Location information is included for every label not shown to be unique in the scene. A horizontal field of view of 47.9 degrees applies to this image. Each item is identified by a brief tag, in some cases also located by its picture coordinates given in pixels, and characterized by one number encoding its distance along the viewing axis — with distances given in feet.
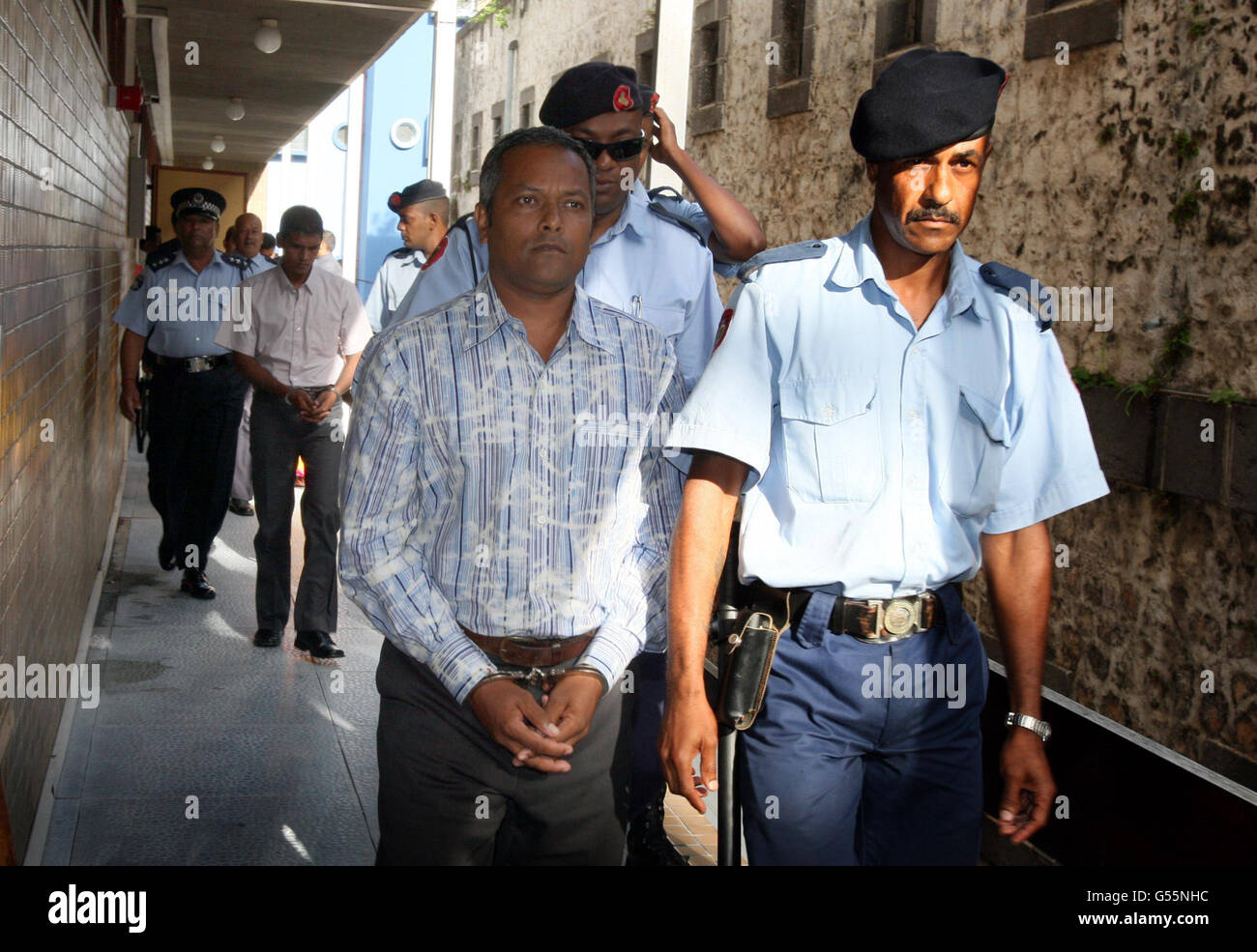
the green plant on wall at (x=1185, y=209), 24.90
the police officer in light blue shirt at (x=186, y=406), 25.72
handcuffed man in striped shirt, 8.39
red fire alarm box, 28.78
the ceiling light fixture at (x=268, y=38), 36.29
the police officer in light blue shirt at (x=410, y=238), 25.40
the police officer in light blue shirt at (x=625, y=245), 11.69
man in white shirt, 21.56
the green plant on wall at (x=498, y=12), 89.15
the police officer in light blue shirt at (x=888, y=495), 8.38
